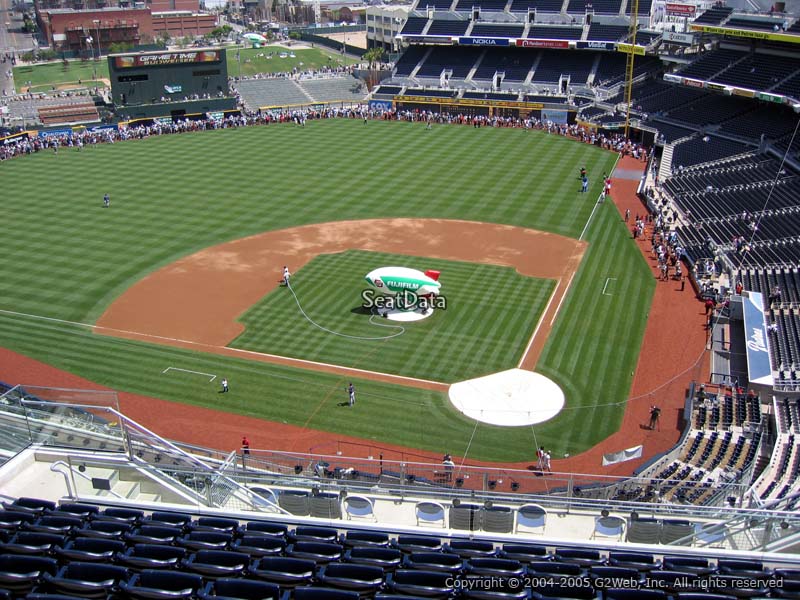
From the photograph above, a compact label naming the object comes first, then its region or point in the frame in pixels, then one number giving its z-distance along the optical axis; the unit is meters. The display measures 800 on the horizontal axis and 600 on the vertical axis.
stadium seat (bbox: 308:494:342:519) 15.20
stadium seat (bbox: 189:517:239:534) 13.50
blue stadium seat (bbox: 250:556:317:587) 11.38
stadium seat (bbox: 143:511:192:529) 13.66
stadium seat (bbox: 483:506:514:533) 14.41
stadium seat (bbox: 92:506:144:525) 13.79
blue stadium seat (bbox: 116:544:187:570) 11.62
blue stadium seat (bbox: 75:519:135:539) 12.73
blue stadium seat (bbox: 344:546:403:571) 11.88
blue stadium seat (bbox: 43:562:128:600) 10.85
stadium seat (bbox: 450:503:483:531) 14.51
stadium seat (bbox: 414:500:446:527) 15.09
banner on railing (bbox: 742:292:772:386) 28.82
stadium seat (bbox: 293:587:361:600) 10.50
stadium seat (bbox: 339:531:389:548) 13.16
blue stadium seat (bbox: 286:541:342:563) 12.21
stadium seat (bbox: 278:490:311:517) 15.44
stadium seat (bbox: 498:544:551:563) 12.68
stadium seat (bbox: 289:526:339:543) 13.05
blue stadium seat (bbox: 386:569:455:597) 11.23
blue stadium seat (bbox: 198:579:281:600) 10.71
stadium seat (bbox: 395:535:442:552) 12.91
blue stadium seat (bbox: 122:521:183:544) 12.48
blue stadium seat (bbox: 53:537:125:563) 11.81
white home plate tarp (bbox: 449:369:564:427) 28.56
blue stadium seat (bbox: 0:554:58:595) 11.02
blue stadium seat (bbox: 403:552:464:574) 12.05
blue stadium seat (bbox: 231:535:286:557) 12.26
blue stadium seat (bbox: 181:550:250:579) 11.48
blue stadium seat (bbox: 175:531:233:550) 12.55
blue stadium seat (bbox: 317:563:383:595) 11.16
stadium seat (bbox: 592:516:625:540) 14.61
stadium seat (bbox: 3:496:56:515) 14.08
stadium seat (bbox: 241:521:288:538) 13.42
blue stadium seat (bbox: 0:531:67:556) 12.05
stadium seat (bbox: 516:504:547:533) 14.76
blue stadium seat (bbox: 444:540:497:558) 12.82
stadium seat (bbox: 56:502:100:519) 14.01
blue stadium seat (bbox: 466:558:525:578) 11.52
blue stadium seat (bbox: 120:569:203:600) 11.02
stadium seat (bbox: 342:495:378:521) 15.40
